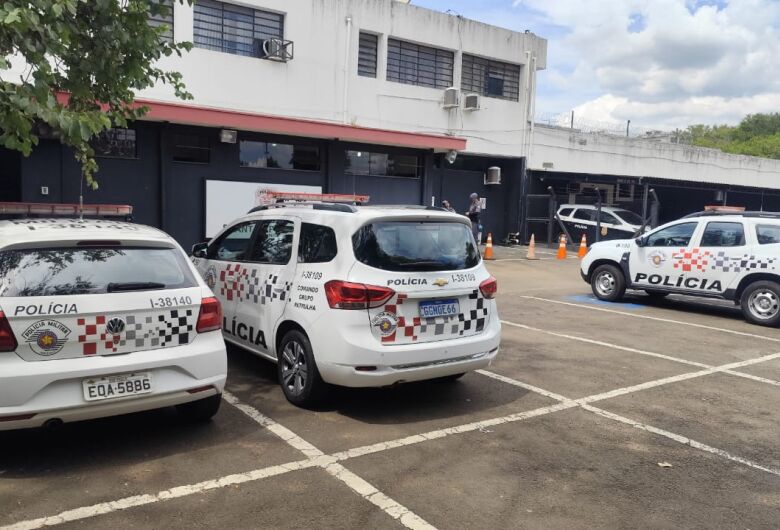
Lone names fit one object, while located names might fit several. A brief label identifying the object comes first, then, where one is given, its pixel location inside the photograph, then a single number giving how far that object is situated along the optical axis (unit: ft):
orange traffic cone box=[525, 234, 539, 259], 64.39
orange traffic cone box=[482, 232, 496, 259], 63.84
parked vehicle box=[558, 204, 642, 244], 72.43
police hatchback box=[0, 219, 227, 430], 12.68
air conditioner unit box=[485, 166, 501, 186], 77.20
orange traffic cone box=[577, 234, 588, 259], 66.23
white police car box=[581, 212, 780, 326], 32.48
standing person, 65.13
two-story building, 49.83
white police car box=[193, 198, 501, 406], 16.26
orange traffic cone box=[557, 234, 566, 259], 66.03
